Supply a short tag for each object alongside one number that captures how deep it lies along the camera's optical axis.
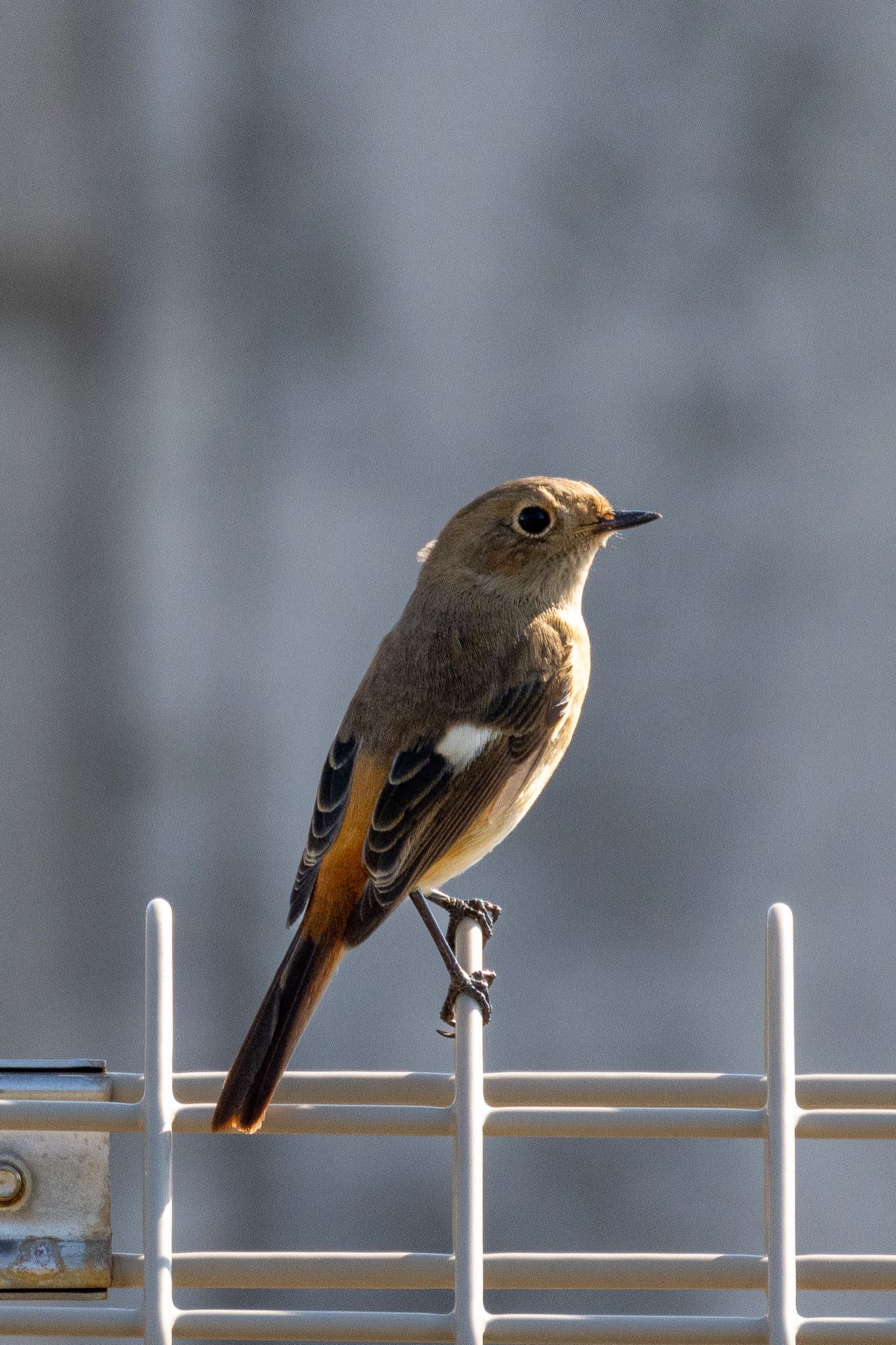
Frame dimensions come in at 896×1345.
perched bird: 3.94
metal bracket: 3.77
